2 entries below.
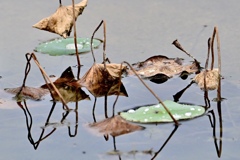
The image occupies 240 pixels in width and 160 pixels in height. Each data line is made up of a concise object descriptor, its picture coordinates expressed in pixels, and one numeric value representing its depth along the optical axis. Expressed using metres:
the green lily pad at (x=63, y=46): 5.89
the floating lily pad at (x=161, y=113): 4.66
